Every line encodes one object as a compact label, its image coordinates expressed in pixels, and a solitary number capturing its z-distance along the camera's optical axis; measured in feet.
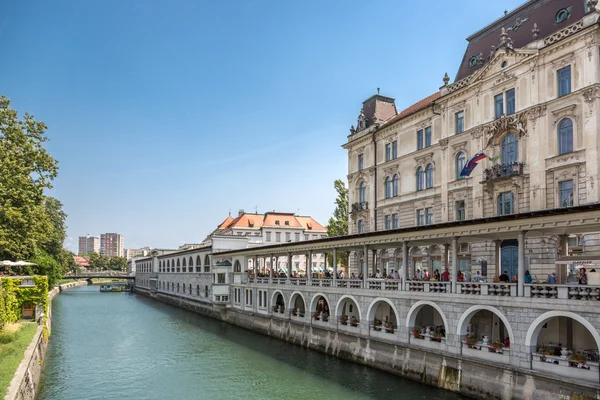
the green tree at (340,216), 197.57
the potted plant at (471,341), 74.42
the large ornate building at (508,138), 90.48
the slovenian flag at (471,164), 101.24
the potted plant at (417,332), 84.69
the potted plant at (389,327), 91.54
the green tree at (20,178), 118.02
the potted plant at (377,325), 94.51
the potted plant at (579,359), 59.28
